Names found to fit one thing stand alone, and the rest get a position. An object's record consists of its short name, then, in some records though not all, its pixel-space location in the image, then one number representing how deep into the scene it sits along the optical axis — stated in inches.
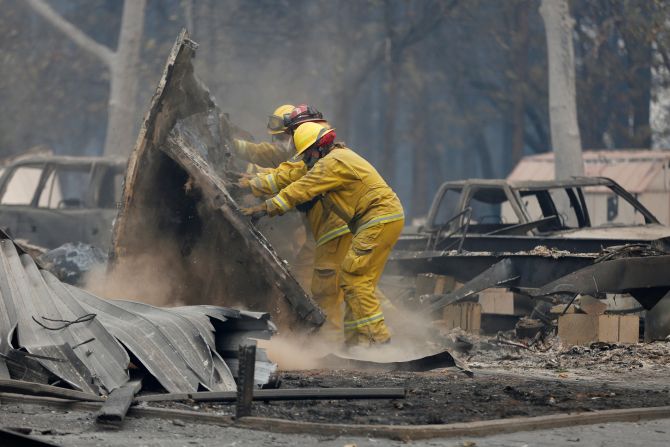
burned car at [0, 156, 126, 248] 1027.0
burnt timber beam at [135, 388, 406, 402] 458.4
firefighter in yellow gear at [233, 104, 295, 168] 728.2
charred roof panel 621.1
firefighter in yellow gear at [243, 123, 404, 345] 647.7
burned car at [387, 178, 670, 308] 701.1
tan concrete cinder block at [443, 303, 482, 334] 779.6
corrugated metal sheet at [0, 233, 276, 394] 478.4
